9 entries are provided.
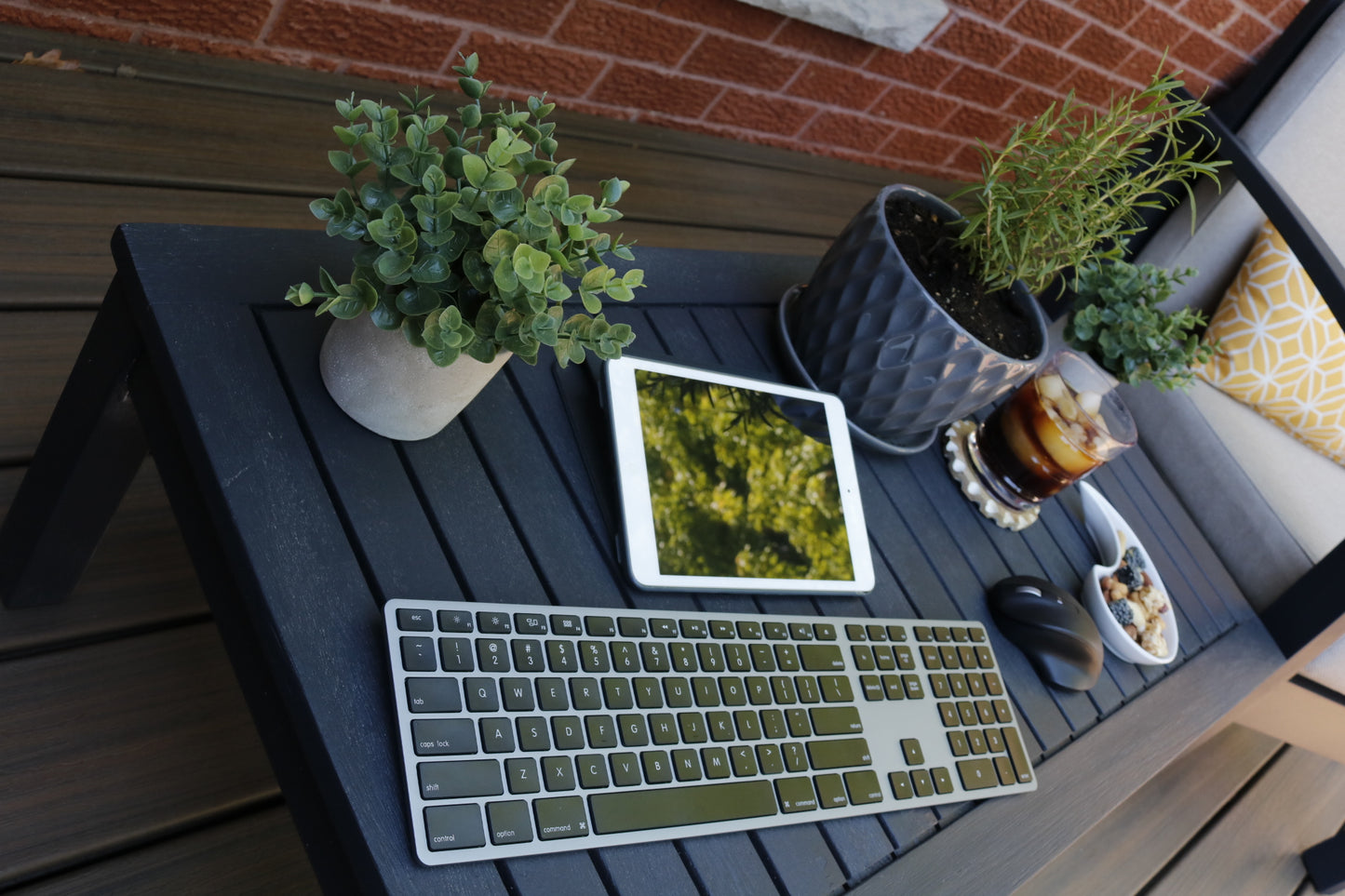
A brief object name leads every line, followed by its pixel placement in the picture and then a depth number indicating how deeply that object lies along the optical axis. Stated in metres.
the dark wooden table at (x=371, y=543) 0.51
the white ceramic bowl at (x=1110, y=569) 0.93
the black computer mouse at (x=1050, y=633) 0.84
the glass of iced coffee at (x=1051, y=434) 0.94
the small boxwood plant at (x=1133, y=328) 1.00
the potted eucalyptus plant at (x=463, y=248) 0.51
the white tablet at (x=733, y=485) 0.69
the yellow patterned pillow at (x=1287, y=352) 1.53
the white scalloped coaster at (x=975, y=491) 0.95
